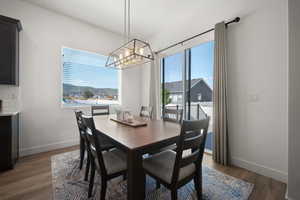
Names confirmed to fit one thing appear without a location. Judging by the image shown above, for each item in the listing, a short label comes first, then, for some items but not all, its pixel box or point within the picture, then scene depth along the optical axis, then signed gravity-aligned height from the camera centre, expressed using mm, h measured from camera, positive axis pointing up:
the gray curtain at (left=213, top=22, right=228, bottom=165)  2135 +58
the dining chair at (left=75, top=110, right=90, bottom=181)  1683 -750
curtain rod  2052 +1322
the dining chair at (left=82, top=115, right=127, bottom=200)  1186 -641
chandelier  1870 +677
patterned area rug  1445 -1076
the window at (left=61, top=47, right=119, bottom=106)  3021 +538
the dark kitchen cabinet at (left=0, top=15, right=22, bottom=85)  2020 +817
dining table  989 -357
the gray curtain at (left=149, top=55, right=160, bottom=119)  3549 +400
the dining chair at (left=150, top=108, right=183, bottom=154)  2082 -255
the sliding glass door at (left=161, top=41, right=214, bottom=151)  2846 +478
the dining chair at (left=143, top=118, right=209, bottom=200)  1032 -622
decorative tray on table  1717 -321
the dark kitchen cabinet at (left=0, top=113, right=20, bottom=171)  1870 -622
